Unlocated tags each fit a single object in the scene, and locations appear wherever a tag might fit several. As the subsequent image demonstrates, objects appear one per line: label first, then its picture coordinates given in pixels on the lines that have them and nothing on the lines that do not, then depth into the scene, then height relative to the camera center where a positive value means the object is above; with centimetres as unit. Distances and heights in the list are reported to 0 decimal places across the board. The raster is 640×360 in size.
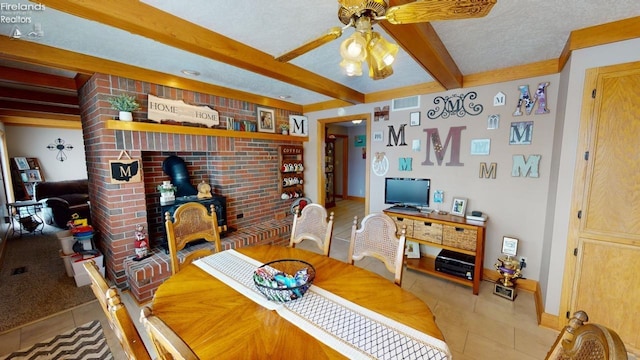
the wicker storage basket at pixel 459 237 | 244 -83
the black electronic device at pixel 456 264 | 250 -113
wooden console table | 243 -83
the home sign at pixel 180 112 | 259 +52
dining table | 89 -70
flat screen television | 301 -44
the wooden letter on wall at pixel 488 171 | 260 -15
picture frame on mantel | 364 +59
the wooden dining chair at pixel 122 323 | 69 -49
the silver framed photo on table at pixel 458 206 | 273 -55
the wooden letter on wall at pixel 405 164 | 316 -9
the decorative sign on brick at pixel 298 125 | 406 +55
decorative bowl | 116 -64
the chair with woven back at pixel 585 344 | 53 -47
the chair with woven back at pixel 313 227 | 190 -57
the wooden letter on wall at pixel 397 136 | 319 +29
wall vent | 304 +70
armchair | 425 -81
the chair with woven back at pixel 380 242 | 150 -57
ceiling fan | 94 +58
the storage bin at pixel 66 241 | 267 -94
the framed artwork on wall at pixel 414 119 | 303 +49
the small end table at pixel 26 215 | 411 -110
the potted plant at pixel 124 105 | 232 +50
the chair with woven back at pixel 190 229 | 172 -56
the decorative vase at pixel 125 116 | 233 +40
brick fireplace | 239 -12
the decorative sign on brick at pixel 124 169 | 237 -13
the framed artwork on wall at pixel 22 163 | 529 -15
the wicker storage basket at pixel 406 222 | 280 -76
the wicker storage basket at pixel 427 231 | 263 -82
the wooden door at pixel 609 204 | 165 -33
